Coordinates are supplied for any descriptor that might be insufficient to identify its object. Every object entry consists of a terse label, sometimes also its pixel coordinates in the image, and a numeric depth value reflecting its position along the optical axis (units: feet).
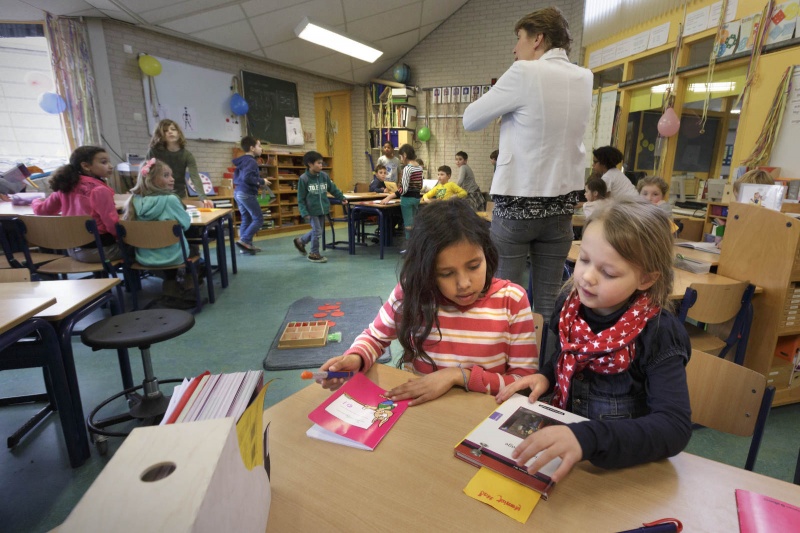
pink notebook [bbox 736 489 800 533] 1.87
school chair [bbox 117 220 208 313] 9.45
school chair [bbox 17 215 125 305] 8.70
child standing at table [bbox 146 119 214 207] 13.44
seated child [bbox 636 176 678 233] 10.39
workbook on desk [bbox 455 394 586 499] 2.19
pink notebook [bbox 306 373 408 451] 2.54
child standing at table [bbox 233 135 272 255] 17.19
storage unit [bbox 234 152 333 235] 22.81
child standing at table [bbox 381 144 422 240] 16.81
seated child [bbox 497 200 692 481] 2.79
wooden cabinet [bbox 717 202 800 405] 6.17
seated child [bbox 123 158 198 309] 10.00
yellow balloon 16.65
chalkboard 21.65
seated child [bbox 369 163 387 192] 23.79
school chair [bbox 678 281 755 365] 6.02
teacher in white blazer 5.47
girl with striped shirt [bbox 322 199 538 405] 3.60
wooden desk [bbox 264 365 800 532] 1.95
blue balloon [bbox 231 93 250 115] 20.35
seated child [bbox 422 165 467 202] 15.97
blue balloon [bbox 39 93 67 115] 14.29
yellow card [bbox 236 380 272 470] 1.60
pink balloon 14.35
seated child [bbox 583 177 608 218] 10.89
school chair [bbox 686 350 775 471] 3.29
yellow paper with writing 2.01
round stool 5.31
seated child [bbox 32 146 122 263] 9.48
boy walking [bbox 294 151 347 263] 16.75
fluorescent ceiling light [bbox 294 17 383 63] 19.42
